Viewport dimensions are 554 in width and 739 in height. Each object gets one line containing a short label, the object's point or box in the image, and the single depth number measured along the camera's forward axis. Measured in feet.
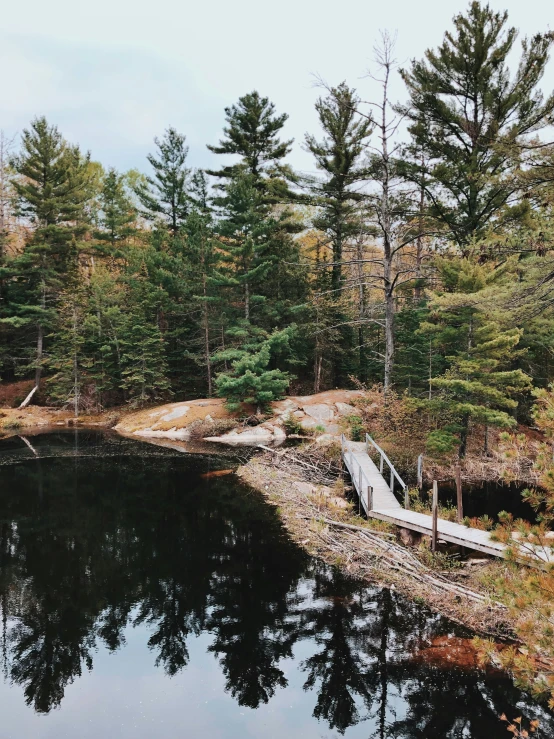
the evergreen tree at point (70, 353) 93.97
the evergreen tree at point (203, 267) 90.89
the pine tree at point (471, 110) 57.88
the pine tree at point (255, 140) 91.25
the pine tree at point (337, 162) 82.89
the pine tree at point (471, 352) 46.27
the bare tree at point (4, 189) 101.91
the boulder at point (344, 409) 75.72
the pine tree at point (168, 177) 105.09
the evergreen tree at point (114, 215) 108.06
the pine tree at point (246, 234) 82.53
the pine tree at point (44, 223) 94.63
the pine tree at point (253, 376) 78.43
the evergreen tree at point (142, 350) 91.97
